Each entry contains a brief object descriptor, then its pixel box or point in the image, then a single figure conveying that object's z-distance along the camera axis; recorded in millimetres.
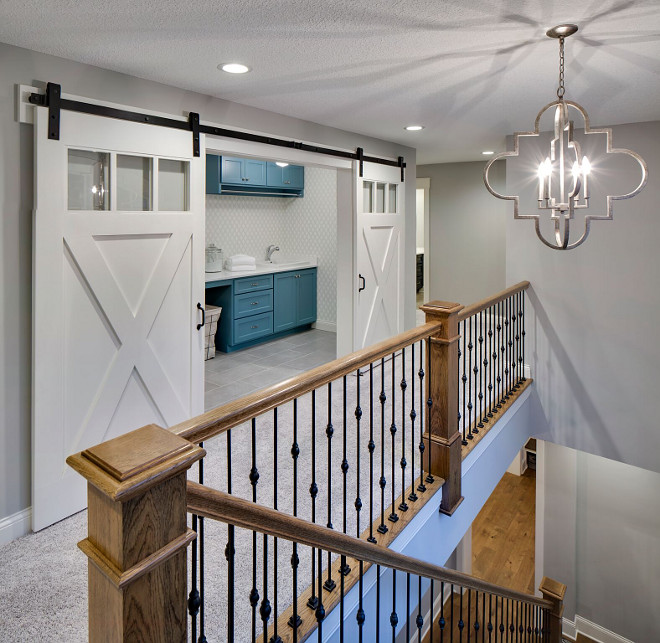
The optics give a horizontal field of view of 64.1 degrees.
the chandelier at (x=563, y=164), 2125
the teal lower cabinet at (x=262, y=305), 5910
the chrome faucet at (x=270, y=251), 7293
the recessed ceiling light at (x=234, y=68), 2662
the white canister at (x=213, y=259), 6055
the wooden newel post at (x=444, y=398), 2723
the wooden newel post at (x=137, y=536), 929
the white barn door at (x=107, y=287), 2502
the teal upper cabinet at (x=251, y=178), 5934
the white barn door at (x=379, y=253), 4754
